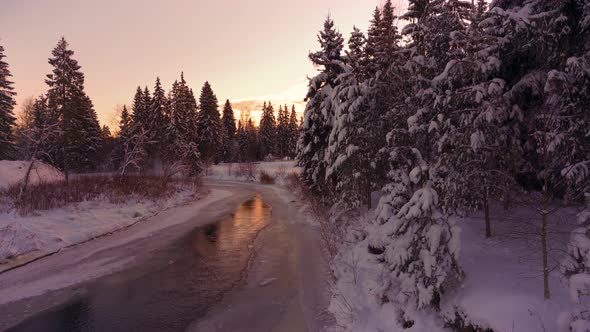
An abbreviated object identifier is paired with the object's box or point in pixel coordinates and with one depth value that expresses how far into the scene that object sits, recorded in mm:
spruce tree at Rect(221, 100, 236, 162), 69688
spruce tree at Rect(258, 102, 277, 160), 78062
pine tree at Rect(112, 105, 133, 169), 56012
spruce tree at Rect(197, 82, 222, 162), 55594
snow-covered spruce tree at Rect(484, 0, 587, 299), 5324
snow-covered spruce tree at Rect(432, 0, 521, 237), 6480
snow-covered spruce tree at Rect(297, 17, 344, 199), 17219
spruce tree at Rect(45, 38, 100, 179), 36125
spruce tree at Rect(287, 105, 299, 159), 76944
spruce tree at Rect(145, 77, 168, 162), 48719
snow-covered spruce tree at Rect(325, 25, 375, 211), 11031
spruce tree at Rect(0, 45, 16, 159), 38125
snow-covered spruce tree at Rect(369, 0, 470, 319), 5648
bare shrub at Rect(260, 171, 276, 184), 43594
